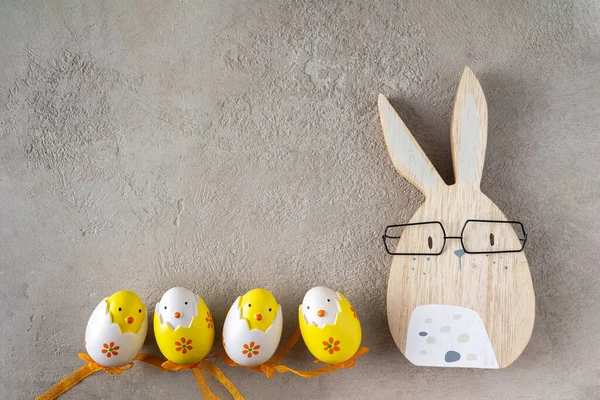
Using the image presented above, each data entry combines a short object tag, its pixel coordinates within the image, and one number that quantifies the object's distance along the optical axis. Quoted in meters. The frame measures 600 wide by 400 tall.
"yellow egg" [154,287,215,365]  0.87
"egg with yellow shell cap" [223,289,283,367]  0.87
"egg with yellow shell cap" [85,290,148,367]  0.87
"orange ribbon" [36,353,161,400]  0.96
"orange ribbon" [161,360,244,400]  0.96
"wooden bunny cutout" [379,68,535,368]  0.94
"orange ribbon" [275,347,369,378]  0.91
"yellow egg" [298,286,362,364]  0.87
